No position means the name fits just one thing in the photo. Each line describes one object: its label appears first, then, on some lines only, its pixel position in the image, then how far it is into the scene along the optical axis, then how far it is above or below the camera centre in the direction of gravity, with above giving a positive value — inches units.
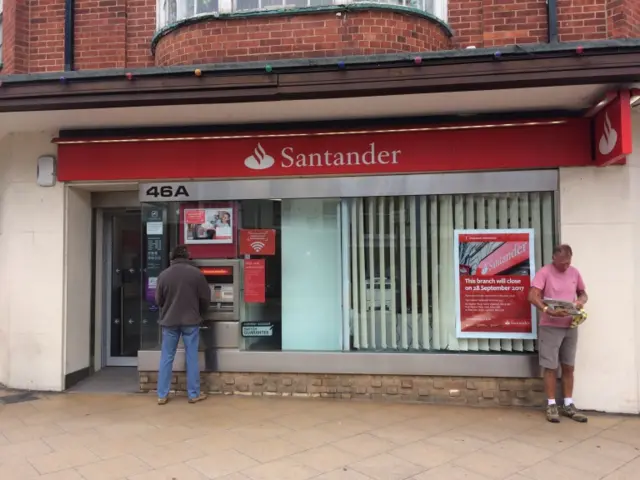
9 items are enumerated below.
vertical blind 232.5 -2.0
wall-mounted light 250.8 +41.1
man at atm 226.1 -26.4
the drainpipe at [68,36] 258.2 +107.9
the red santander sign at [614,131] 187.8 +45.1
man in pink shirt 203.6 -27.8
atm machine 243.4 -23.9
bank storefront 225.9 +4.9
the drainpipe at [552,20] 227.0 +99.9
